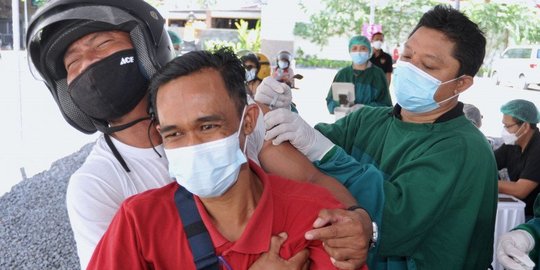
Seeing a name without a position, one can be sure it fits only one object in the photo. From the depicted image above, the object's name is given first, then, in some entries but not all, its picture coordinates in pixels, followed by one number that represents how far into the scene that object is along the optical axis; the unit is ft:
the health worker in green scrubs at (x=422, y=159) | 5.73
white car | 63.52
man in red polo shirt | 4.08
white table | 12.50
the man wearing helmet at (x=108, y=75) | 4.80
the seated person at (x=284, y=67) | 30.04
